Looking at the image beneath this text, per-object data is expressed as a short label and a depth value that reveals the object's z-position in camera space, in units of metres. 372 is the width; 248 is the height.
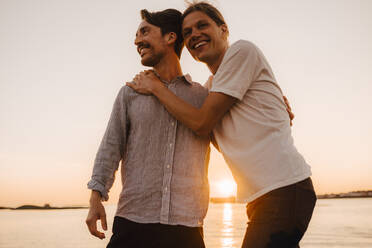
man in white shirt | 2.06
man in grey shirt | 2.46
